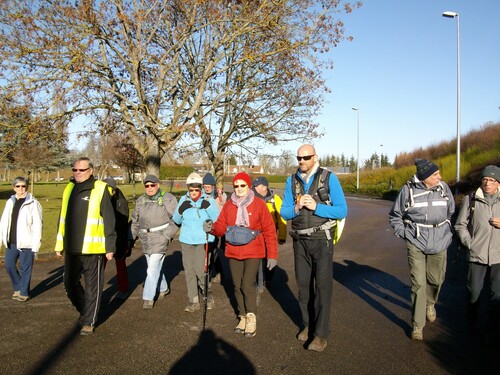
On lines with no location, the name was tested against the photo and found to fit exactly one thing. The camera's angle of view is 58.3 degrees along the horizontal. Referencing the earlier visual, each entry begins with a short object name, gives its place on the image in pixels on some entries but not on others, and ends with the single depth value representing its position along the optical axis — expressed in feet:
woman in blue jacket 20.47
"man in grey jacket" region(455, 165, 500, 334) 16.71
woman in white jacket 21.48
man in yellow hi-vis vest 17.30
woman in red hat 17.08
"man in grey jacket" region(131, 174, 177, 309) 20.54
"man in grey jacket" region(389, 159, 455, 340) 16.66
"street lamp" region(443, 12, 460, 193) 71.87
